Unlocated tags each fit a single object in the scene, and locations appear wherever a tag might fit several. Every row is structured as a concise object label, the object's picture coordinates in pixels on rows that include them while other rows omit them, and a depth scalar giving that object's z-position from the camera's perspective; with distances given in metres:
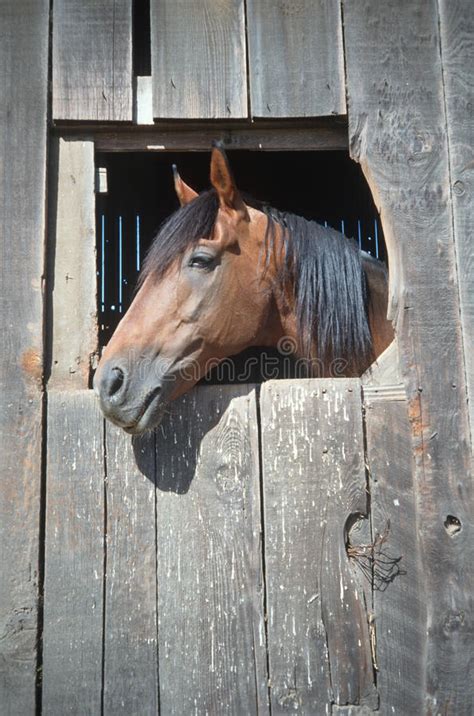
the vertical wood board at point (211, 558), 1.84
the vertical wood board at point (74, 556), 1.84
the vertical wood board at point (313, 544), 1.84
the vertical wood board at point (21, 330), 1.84
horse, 1.93
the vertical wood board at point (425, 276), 1.83
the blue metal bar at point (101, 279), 4.61
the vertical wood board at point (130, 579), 1.84
